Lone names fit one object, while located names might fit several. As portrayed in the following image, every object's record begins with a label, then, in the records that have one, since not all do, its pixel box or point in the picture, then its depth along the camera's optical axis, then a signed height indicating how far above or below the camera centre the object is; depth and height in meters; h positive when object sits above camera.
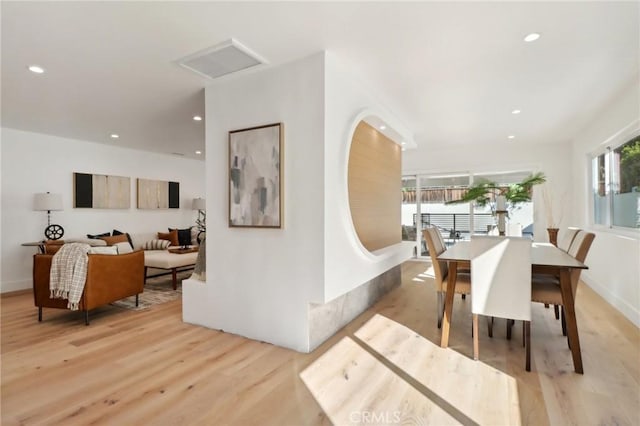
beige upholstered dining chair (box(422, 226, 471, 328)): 2.98 -0.62
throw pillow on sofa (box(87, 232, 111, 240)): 5.36 -0.32
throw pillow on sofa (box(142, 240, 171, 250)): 6.31 -0.56
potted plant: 3.44 +0.21
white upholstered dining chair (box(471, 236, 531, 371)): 2.42 -0.52
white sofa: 4.88 -0.67
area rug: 4.14 -1.13
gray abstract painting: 2.88 +0.37
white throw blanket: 3.36 -0.59
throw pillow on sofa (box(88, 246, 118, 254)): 3.59 -0.38
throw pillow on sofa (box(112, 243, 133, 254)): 4.59 -0.45
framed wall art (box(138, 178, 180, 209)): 6.63 +0.49
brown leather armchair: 3.42 -0.72
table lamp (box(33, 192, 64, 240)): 4.89 +0.23
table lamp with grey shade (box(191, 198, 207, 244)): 7.54 +0.22
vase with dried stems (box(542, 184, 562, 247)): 6.14 +0.05
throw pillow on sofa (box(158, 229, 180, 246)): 6.55 -0.42
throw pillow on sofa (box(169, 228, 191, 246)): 6.50 -0.43
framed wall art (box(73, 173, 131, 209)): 5.66 +0.48
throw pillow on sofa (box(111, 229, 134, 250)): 5.88 -0.30
